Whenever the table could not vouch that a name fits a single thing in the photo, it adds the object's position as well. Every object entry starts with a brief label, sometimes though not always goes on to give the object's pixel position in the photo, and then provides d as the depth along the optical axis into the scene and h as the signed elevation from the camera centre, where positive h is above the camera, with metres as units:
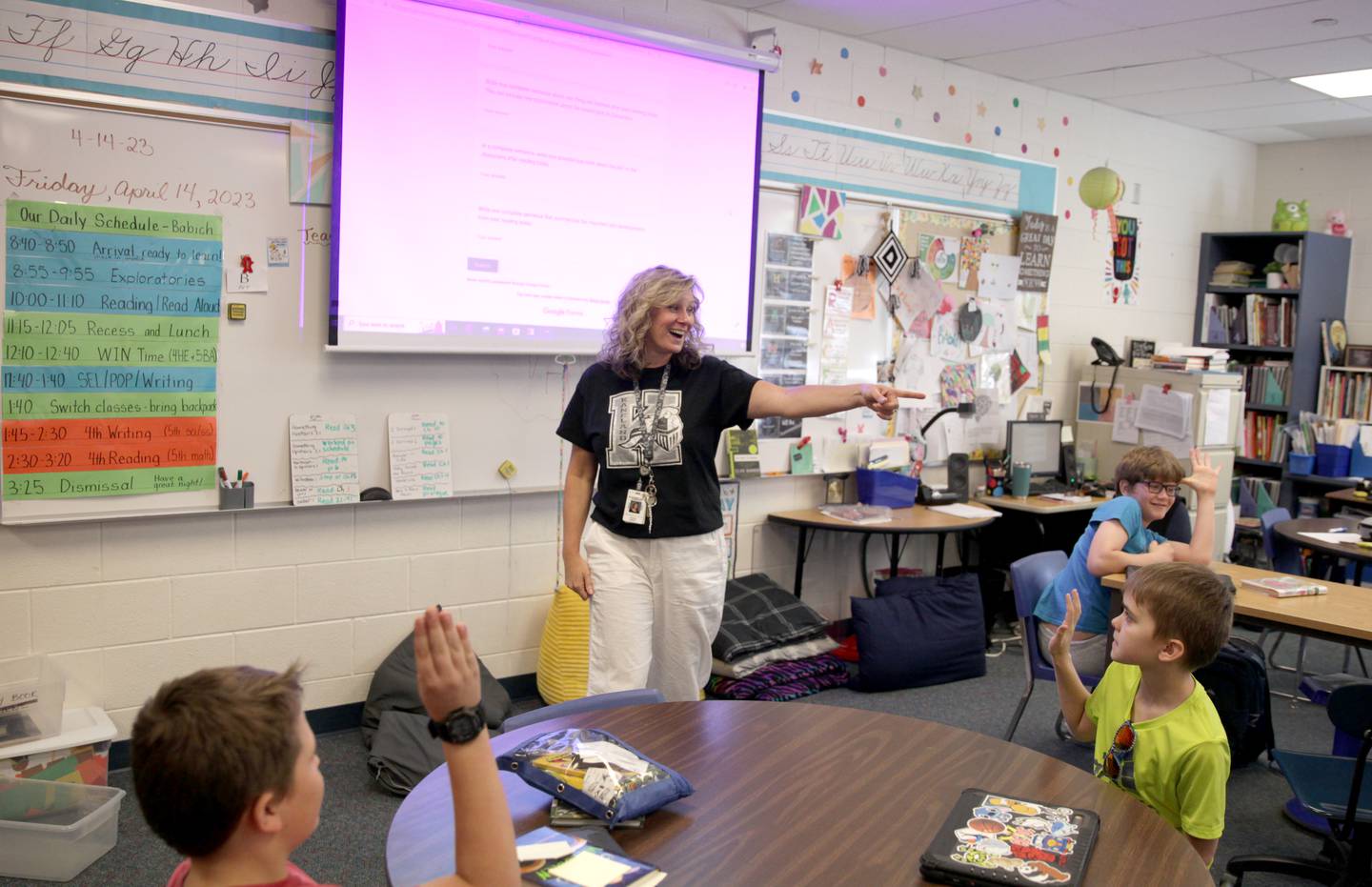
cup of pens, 3.47 -0.53
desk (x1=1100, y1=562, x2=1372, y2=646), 2.96 -0.67
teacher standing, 2.88 -0.36
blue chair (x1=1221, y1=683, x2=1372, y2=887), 2.62 -1.04
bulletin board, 5.07 +0.17
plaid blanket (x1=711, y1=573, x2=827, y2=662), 4.41 -1.12
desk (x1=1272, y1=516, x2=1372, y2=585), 4.12 -0.66
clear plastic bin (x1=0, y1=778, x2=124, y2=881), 2.77 -1.30
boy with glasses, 3.36 -0.55
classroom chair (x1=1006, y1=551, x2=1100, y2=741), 3.60 -0.79
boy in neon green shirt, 1.99 -0.66
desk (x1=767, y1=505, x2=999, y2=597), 4.71 -0.74
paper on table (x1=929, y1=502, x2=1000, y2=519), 5.09 -0.72
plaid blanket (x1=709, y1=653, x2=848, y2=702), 4.33 -1.32
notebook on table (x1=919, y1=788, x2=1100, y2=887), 1.48 -0.68
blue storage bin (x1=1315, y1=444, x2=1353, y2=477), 6.36 -0.50
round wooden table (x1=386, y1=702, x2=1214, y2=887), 1.52 -0.70
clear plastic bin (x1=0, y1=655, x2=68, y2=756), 3.03 -1.06
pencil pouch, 1.61 -0.65
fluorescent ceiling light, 5.58 +1.47
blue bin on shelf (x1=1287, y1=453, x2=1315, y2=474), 6.51 -0.55
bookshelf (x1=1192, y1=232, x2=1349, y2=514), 6.83 +0.23
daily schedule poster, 3.13 -0.10
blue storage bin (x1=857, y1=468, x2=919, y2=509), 5.12 -0.63
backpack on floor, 3.59 -1.04
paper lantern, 5.64 +0.87
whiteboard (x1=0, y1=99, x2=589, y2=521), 3.17 -0.06
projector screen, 3.58 +0.56
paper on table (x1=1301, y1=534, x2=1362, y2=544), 4.31 -0.65
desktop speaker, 5.51 -0.59
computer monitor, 5.78 -0.46
